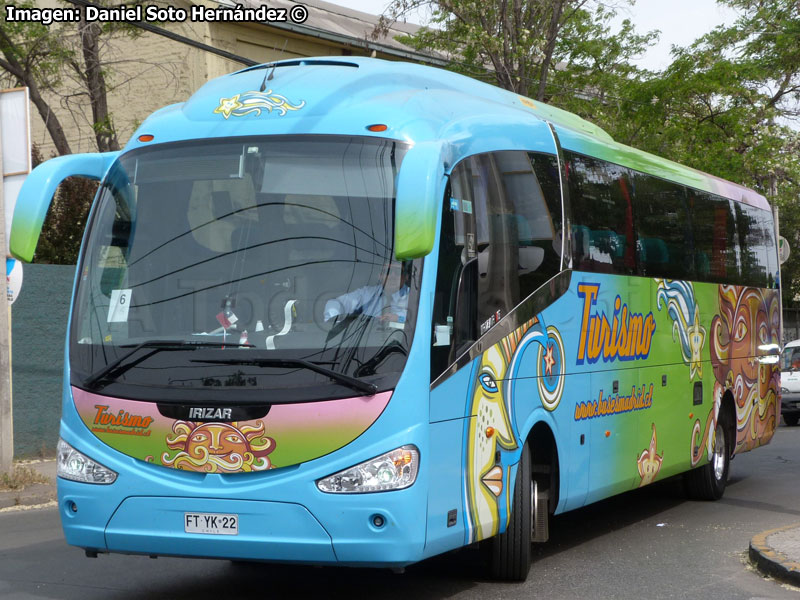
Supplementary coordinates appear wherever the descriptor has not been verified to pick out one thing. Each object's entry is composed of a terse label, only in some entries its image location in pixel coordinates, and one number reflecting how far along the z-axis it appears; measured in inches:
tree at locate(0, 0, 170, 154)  792.3
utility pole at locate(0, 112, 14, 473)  498.0
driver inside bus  257.6
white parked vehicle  997.8
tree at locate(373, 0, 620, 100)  890.1
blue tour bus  251.4
